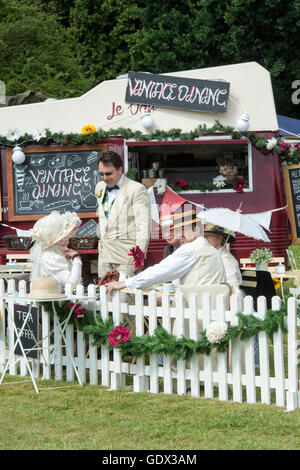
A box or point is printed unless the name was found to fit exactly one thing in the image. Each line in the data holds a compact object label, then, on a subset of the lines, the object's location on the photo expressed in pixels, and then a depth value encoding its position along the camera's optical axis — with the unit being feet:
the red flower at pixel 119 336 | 42.50
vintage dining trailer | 77.46
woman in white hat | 47.60
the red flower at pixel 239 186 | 78.38
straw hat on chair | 43.30
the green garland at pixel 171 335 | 38.32
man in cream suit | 51.08
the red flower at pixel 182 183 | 79.26
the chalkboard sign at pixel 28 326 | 45.03
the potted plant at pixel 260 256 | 74.28
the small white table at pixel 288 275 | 66.33
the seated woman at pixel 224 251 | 51.34
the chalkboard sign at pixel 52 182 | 79.82
